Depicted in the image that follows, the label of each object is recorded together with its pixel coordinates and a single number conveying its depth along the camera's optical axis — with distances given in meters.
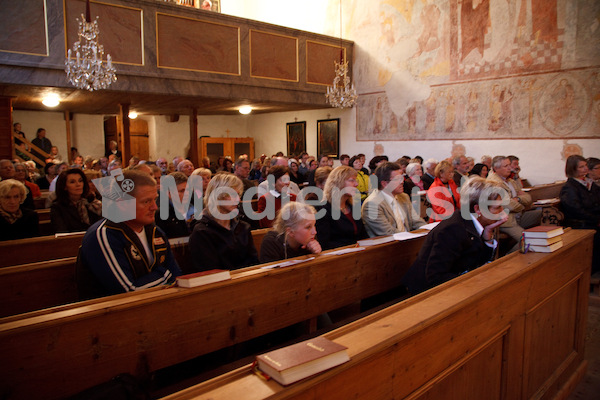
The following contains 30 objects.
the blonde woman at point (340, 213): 4.27
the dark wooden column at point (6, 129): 9.41
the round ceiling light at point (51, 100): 10.70
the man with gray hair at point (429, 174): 7.87
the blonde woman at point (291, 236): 3.26
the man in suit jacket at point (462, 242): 2.97
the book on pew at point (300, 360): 1.30
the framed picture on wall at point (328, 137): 15.38
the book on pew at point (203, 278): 2.33
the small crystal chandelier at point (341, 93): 12.13
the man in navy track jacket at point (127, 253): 2.51
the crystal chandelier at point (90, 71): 7.17
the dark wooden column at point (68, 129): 14.97
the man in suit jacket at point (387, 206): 4.48
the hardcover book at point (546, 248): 2.96
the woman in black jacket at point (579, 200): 5.87
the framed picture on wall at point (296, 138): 16.72
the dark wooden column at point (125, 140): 10.80
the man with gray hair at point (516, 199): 5.87
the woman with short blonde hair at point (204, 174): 5.82
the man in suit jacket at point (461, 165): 8.45
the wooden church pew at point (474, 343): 1.44
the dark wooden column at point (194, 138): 12.08
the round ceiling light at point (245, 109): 14.24
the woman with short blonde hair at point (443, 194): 5.79
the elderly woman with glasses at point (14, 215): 4.36
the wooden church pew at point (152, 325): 1.85
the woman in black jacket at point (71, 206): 4.64
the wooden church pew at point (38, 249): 3.68
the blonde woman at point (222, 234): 3.25
